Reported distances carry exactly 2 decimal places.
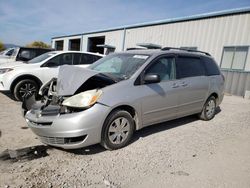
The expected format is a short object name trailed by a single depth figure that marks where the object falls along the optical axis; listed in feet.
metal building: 36.45
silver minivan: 10.64
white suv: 20.66
